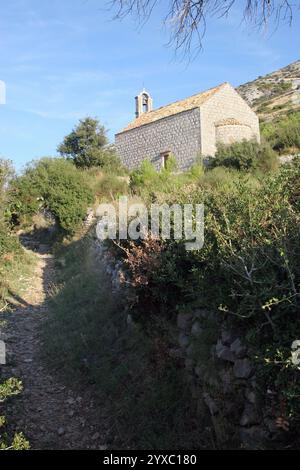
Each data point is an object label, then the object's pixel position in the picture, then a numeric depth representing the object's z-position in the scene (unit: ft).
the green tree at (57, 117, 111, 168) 102.78
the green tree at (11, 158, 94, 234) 53.52
